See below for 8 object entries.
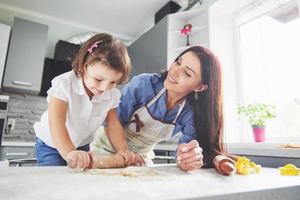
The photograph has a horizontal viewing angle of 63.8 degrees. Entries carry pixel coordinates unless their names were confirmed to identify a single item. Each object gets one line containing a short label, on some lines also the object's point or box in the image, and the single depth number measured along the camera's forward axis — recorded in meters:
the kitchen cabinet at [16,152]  1.74
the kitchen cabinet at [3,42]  2.03
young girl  0.58
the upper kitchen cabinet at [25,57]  2.06
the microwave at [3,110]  1.73
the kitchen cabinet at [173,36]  1.71
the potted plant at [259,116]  1.37
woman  0.70
